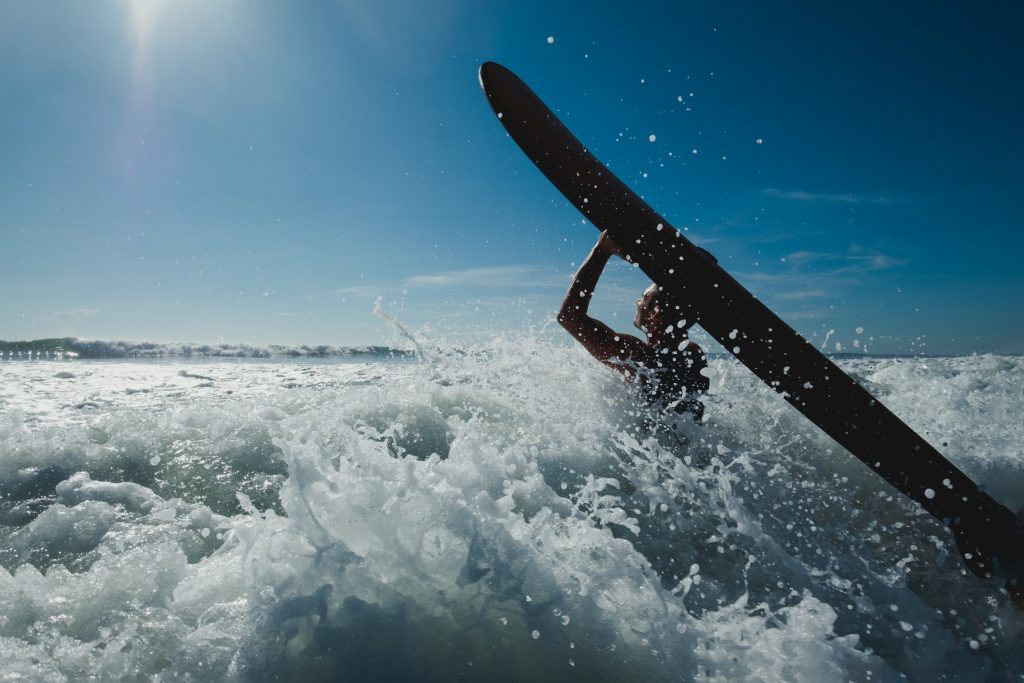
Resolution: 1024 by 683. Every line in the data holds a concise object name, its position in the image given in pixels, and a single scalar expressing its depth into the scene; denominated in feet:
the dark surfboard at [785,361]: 10.17
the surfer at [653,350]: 13.62
